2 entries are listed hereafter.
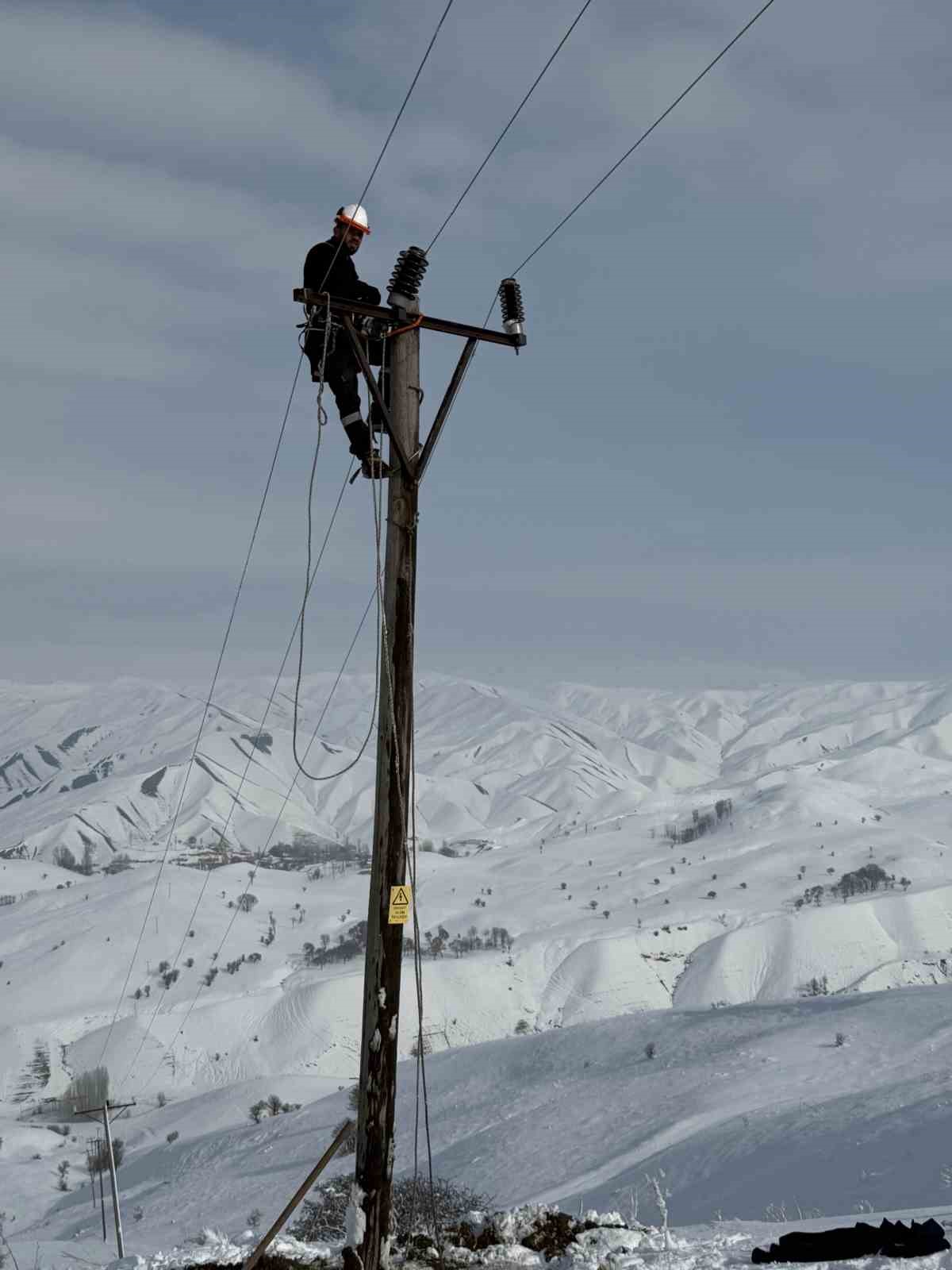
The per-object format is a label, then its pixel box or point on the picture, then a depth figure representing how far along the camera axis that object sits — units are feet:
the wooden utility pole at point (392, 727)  30.58
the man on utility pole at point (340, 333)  32.63
